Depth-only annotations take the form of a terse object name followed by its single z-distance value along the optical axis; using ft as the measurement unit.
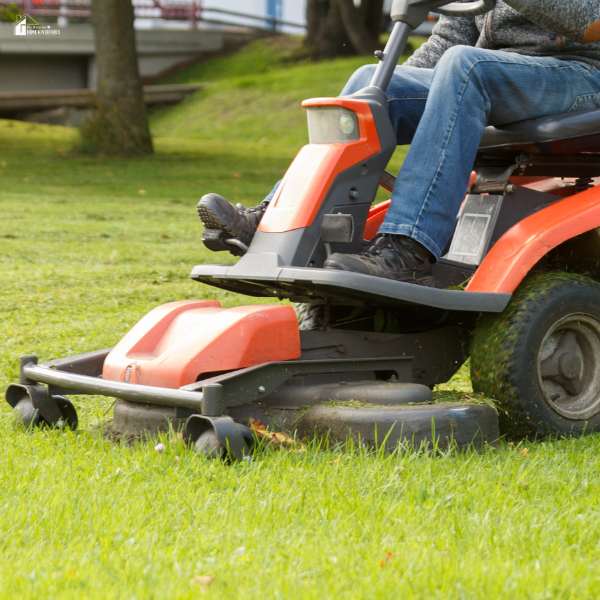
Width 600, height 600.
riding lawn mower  17.22
